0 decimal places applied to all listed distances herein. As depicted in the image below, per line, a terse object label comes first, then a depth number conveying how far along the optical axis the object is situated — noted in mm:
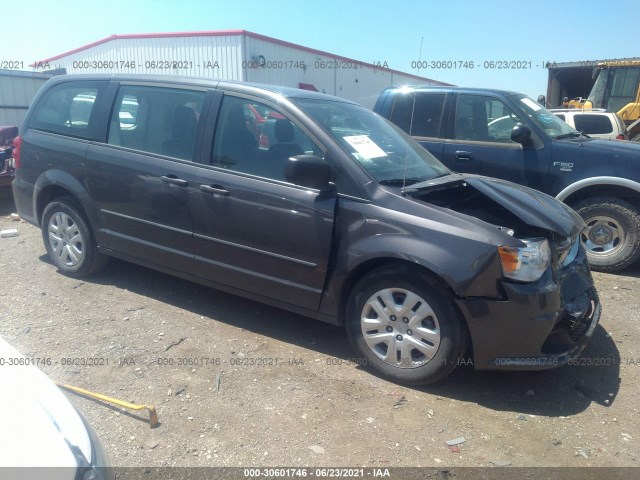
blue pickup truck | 5527
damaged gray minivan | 3191
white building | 19656
